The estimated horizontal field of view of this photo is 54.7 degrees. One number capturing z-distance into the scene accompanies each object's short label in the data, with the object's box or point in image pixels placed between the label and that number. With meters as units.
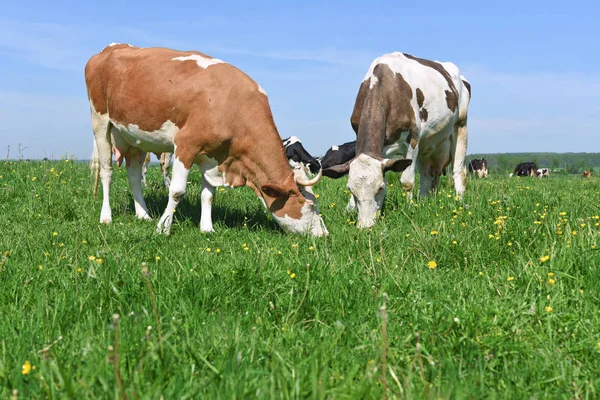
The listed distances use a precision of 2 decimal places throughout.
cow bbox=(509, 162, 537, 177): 44.59
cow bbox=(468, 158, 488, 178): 37.71
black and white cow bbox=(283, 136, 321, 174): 25.78
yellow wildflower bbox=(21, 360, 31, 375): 2.50
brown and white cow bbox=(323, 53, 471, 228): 7.65
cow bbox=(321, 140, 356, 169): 25.98
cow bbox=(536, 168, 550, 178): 43.19
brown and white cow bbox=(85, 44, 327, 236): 7.29
